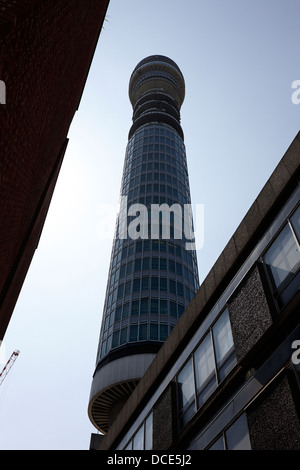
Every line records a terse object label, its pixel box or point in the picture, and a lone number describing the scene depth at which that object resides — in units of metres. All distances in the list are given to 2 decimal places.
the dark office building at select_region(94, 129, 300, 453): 9.80
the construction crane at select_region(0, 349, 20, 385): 92.88
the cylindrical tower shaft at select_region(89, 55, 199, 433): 44.97
